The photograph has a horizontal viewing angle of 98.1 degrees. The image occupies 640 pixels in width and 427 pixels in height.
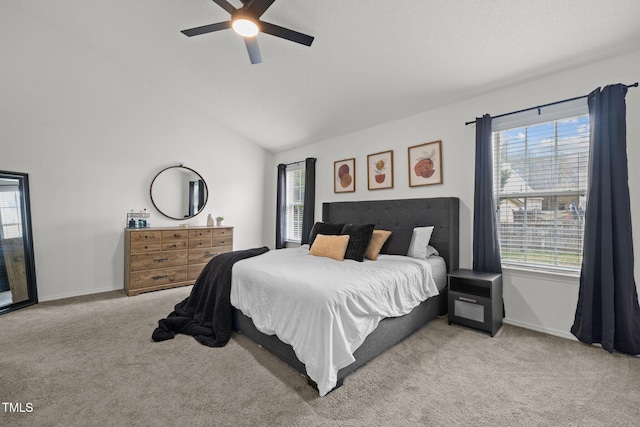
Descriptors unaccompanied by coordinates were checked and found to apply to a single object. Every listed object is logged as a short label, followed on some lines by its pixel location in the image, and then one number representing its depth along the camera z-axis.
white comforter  1.73
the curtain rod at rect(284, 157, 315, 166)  5.41
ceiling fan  2.11
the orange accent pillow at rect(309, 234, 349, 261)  3.06
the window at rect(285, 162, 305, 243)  5.55
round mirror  4.58
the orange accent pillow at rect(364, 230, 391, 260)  3.18
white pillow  3.15
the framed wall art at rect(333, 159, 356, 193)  4.53
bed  2.06
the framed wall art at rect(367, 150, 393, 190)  4.04
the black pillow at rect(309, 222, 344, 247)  3.57
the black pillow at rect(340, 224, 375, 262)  3.06
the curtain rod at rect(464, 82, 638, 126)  2.29
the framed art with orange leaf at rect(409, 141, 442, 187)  3.52
